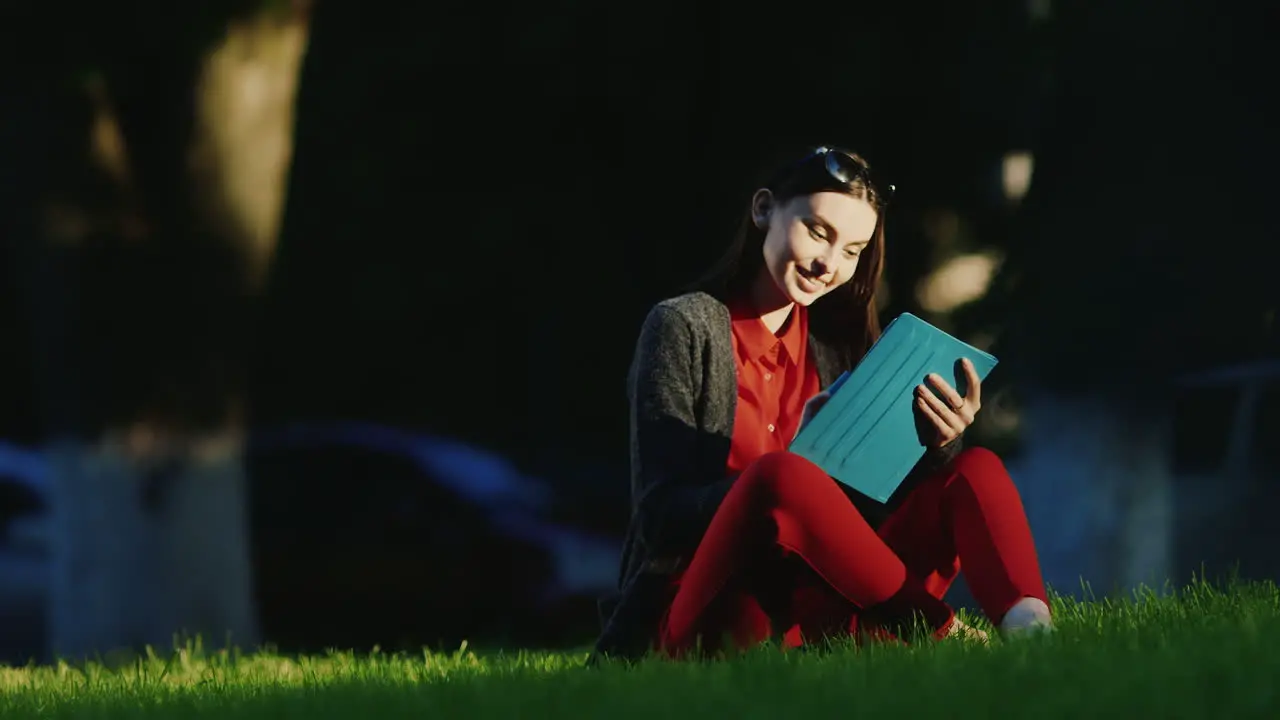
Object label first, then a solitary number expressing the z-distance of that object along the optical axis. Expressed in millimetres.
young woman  9807
